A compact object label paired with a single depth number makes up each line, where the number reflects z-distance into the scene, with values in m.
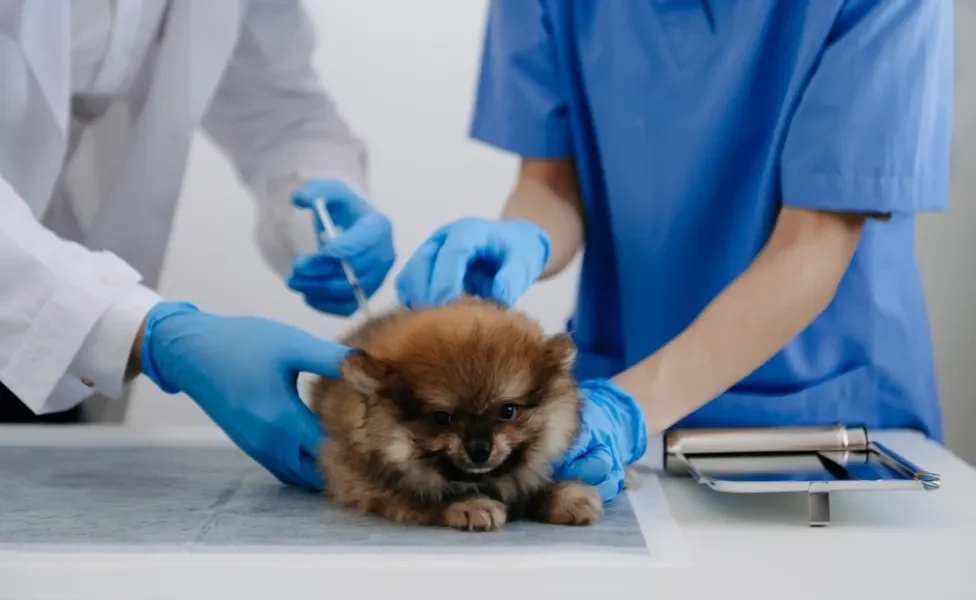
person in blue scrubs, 1.04
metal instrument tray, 0.85
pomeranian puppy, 0.83
